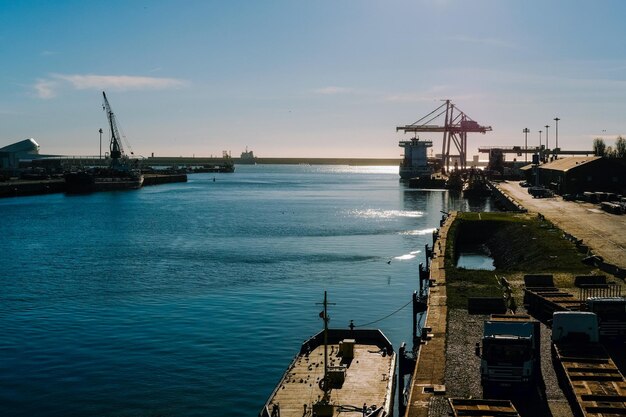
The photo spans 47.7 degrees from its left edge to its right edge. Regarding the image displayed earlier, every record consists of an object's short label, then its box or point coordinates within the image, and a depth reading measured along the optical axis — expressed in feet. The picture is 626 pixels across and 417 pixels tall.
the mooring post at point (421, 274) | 181.85
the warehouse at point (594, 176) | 379.76
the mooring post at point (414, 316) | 134.80
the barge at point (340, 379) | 92.84
